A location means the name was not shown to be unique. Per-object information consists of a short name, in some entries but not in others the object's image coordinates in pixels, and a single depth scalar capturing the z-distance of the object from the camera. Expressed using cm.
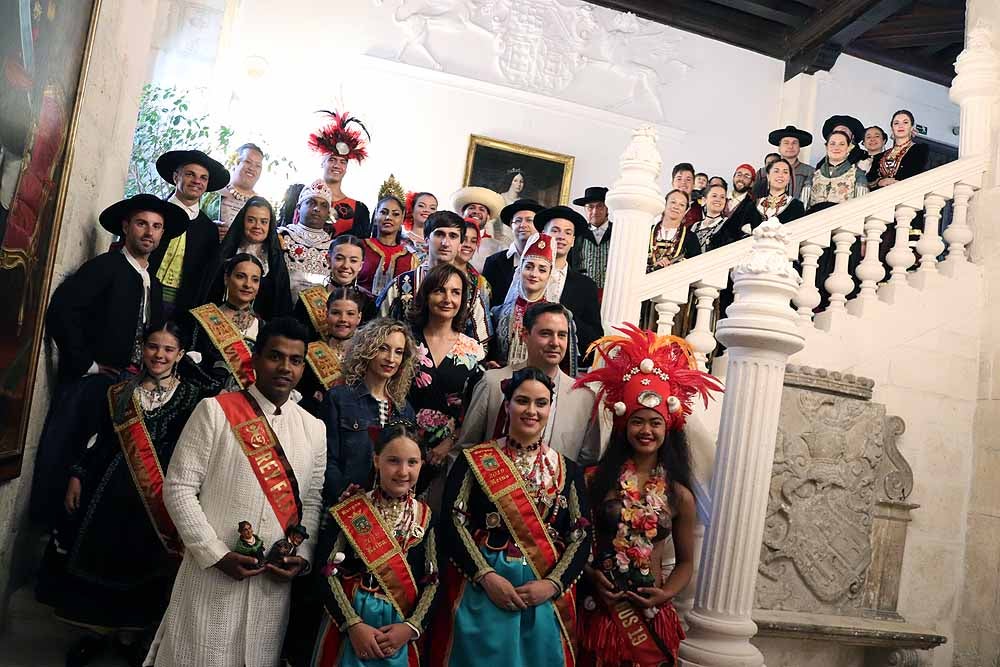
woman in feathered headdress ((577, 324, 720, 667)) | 313
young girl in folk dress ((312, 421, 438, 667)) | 280
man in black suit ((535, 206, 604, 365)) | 469
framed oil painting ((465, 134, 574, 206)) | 969
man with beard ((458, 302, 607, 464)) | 342
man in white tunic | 282
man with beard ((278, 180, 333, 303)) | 491
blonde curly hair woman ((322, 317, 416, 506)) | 326
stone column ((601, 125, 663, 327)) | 439
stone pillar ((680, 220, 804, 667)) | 336
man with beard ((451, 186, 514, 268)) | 592
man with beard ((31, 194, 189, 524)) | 380
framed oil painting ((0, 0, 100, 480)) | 290
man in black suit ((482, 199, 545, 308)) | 510
